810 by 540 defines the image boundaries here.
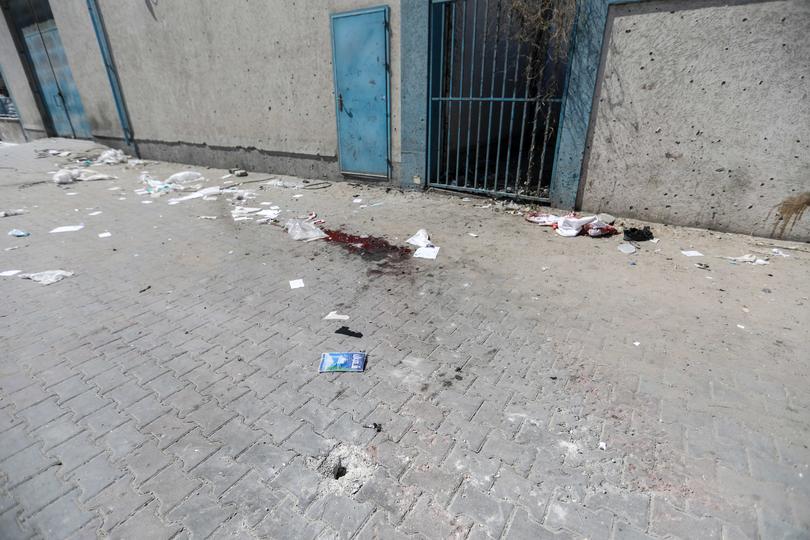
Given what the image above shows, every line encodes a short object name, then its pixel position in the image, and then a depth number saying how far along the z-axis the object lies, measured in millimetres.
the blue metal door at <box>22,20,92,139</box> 11258
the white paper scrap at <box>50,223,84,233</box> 5195
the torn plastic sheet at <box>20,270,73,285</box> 3723
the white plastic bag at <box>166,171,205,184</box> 7789
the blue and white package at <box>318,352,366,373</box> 2463
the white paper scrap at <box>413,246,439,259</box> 4082
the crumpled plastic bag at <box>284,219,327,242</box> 4691
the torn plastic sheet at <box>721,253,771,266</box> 3697
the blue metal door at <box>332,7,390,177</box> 5832
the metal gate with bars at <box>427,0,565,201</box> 5004
